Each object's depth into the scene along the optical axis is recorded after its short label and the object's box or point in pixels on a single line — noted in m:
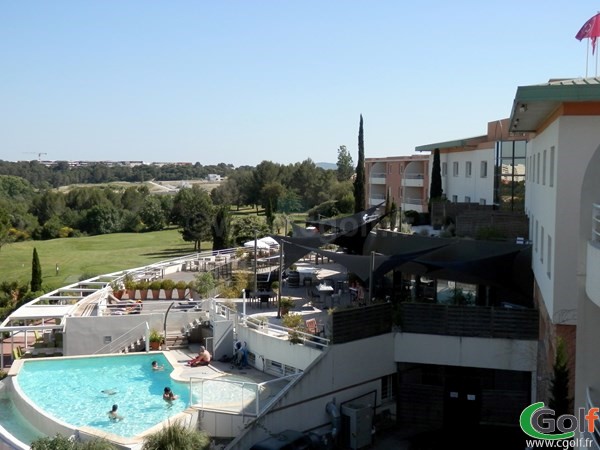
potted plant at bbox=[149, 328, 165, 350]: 25.38
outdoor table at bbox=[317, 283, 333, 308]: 26.06
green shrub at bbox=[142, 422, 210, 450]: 15.45
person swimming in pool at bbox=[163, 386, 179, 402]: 19.27
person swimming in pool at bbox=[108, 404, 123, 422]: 17.81
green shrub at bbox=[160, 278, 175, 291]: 30.30
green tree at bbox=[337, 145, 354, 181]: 124.56
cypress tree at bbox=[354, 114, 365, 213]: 44.75
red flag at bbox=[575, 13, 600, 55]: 18.25
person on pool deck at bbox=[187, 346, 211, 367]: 22.64
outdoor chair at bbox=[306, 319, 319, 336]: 20.48
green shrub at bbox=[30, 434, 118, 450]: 14.91
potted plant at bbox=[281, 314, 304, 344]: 20.03
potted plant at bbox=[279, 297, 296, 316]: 23.98
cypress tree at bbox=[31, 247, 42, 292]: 42.06
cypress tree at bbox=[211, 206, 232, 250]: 47.69
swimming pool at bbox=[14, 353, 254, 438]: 17.92
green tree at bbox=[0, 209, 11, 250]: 66.36
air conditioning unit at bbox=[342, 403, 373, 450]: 18.61
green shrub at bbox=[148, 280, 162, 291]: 30.36
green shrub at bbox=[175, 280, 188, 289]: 30.36
